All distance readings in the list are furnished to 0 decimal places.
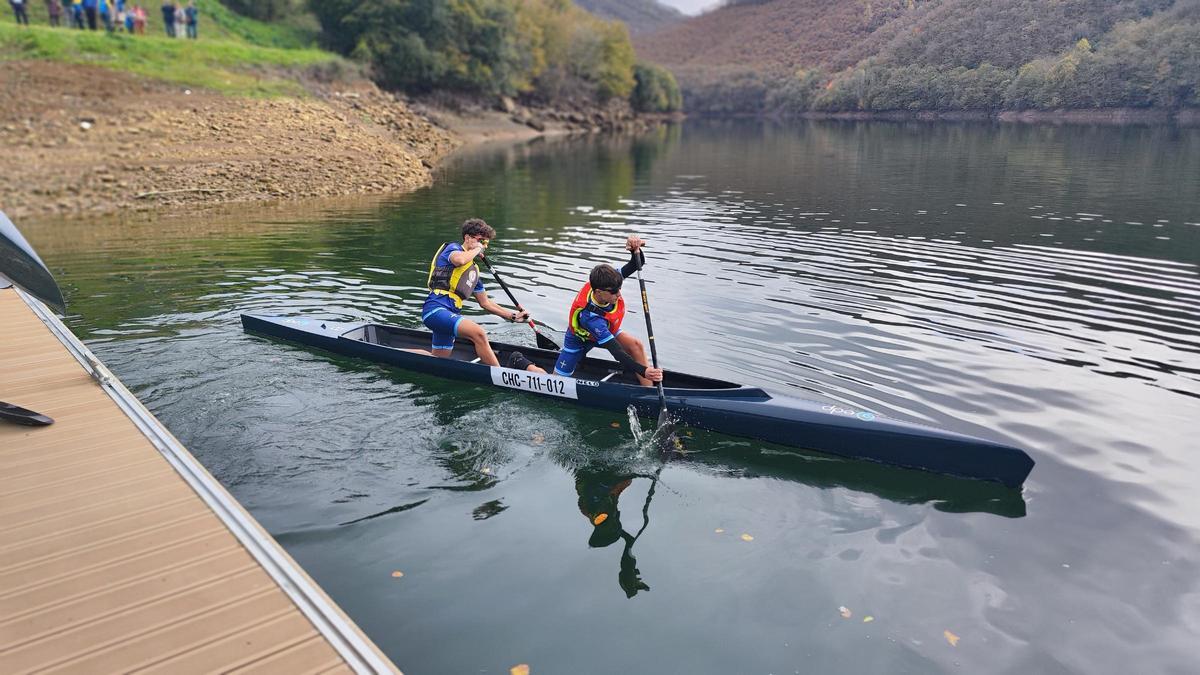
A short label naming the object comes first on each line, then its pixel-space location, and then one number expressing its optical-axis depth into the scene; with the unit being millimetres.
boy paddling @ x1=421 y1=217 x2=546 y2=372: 10828
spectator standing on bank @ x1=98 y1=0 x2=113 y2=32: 39250
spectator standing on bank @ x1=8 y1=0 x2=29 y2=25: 36469
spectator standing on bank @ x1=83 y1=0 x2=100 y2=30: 39094
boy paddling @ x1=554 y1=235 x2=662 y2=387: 9531
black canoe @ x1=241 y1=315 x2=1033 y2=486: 8047
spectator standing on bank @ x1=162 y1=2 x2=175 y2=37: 43688
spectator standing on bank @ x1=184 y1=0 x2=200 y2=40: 45656
